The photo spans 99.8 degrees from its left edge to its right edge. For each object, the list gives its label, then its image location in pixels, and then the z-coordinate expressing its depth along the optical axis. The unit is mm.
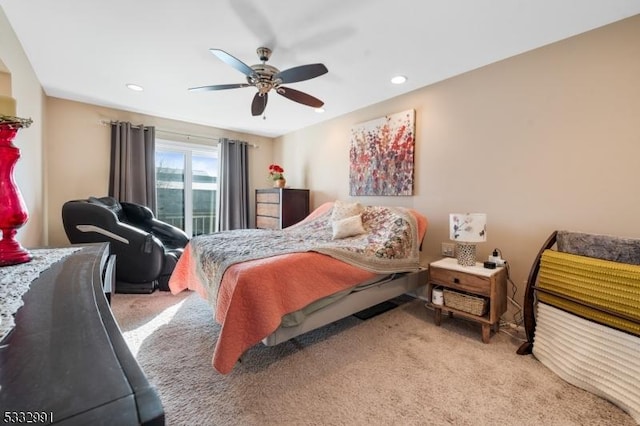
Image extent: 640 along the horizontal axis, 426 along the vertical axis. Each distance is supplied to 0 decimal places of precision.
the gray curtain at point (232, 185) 4750
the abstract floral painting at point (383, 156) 3127
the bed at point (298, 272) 1646
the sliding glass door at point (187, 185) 4391
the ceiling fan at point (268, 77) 1979
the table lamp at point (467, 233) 2221
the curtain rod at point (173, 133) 3785
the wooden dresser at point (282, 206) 4219
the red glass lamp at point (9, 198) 1109
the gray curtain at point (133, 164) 3801
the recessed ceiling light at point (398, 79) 2770
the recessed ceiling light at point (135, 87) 3037
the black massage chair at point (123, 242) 2832
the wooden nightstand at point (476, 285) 2096
